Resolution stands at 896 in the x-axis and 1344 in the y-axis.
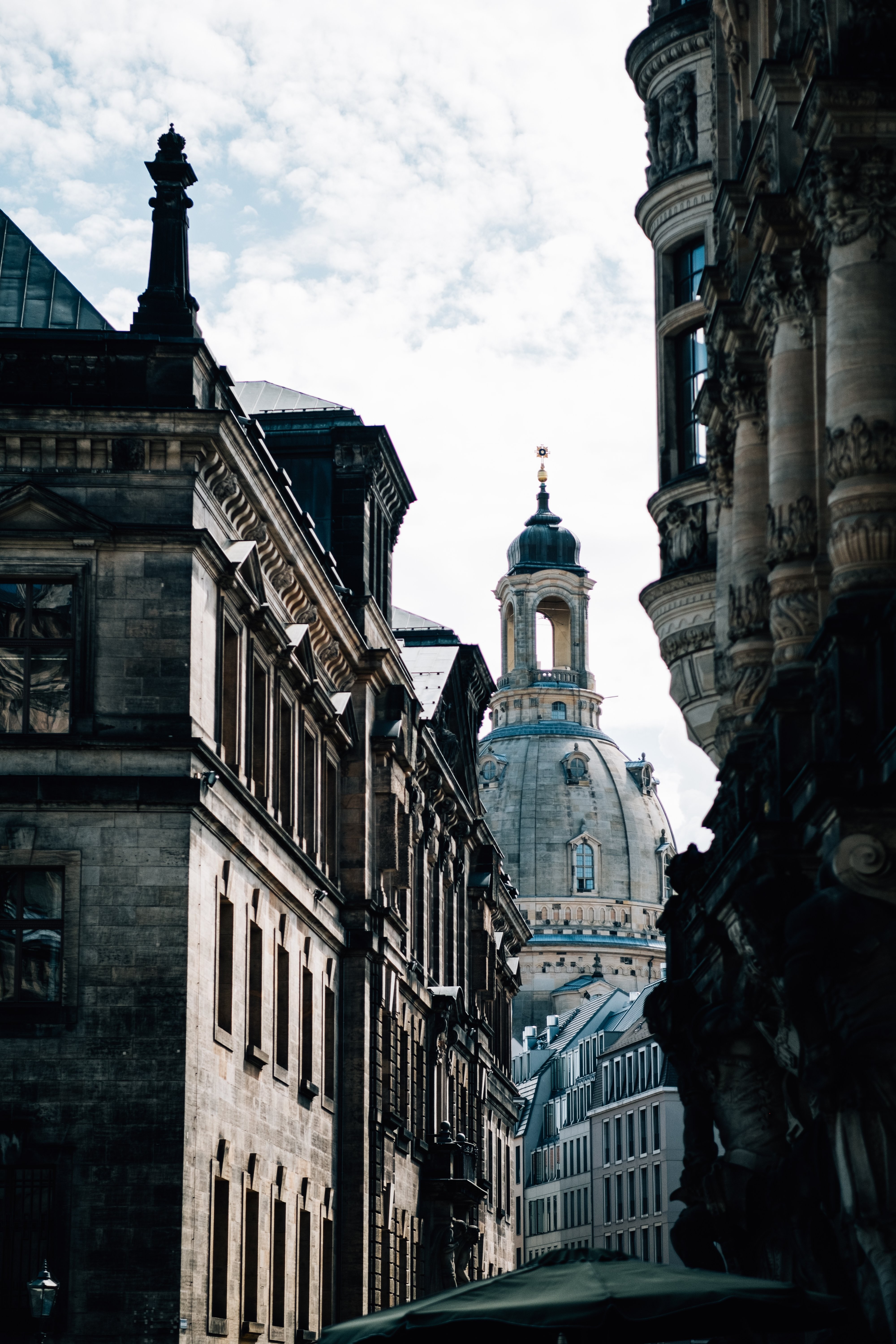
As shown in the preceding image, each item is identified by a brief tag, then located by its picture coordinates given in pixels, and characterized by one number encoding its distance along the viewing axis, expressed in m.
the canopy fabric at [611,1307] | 19.19
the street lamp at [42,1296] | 32.38
